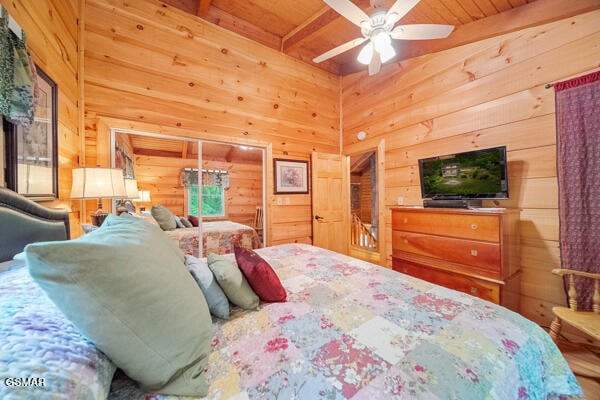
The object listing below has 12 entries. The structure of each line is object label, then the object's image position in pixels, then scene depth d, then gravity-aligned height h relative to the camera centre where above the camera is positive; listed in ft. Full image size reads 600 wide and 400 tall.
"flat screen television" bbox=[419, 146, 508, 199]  6.82 +0.73
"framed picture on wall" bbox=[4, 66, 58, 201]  3.83 +1.00
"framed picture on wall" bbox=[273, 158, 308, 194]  11.32 +1.20
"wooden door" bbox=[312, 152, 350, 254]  12.21 -0.13
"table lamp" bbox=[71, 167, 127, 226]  5.62 +0.44
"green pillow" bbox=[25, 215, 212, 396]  1.69 -0.90
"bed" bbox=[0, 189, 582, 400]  1.83 -1.80
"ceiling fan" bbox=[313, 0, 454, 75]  5.44 +4.52
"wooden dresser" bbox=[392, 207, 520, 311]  6.21 -1.59
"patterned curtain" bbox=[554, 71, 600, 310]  5.86 +0.57
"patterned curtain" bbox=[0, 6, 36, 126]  3.39 +2.01
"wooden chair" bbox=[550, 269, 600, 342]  4.84 -2.77
